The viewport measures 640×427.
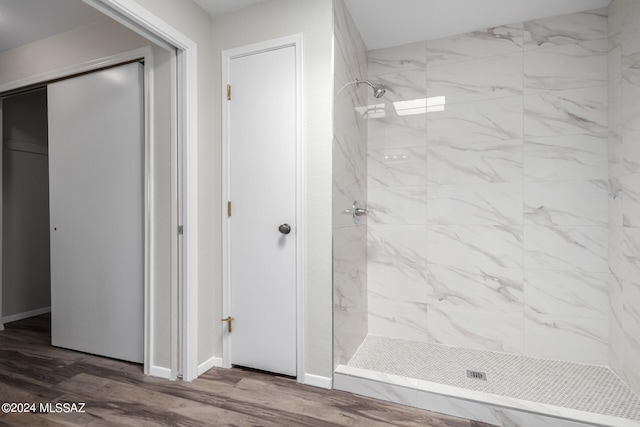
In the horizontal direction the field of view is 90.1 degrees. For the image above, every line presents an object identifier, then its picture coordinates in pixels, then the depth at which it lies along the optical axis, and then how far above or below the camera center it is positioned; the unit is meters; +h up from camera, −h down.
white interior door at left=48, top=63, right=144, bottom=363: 2.20 -0.04
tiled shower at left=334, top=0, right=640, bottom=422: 1.98 +0.12
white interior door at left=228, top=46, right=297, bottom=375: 1.99 -0.01
